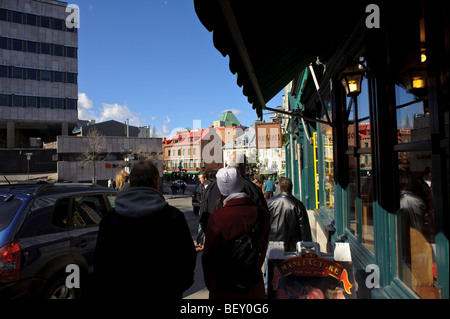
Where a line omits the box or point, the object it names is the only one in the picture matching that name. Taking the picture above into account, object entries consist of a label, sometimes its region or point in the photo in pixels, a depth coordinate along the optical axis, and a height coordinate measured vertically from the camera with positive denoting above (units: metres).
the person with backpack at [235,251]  2.46 -0.67
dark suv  3.28 -0.83
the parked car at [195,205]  13.72 -1.69
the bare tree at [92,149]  34.22 +2.20
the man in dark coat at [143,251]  2.20 -0.59
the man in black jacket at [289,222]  4.65 -0.86
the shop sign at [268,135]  14.09 +1.39
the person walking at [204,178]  8.86 -0.32
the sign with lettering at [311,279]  2.73 -1.03
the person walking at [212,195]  4.32 -0.40
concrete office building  39.97 +13.76
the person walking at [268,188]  11.23 -0.85
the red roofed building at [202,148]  68.94 +4.39
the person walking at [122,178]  6.35 -0.19
